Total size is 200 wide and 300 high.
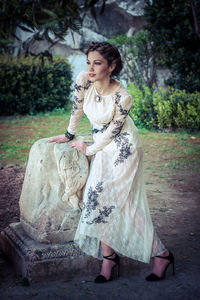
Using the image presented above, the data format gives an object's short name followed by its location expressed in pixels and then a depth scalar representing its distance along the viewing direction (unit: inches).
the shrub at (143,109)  359.9
